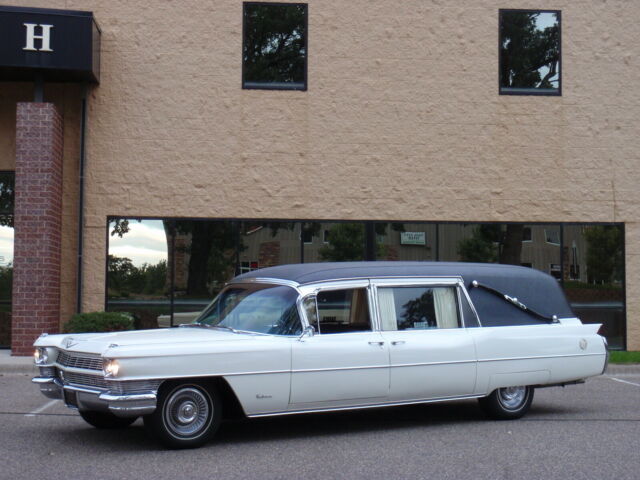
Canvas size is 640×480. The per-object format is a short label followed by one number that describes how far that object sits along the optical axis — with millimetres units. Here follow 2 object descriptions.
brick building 17766
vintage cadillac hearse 7801
